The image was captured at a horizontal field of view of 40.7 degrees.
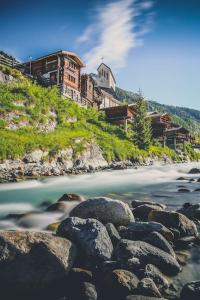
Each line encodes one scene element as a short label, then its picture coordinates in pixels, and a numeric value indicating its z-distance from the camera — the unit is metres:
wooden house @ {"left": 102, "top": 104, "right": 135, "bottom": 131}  51.03
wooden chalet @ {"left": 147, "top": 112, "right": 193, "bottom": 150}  58.78
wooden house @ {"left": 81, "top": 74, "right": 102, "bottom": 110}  57.28
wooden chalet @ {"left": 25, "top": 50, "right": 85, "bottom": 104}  46.50
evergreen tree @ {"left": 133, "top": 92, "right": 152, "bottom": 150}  46.03
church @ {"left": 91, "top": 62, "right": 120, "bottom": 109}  93.72
